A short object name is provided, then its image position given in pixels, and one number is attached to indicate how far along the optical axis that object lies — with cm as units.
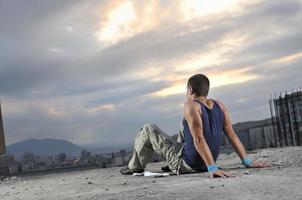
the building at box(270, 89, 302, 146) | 1908
